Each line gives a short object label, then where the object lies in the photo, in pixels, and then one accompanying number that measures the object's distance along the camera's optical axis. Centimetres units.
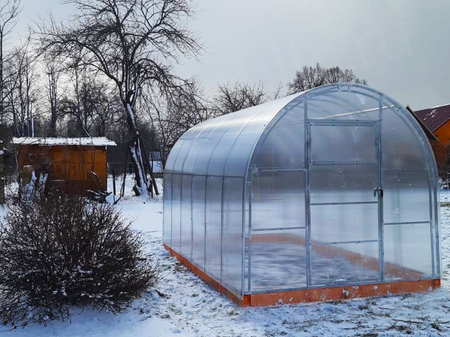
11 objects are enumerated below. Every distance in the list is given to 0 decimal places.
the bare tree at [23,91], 1748
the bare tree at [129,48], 2231
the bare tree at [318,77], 4419
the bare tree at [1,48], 1581
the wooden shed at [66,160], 2073
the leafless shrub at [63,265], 610
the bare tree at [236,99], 3212
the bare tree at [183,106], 2303
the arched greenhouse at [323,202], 696
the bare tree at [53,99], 3219
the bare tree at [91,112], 3113
